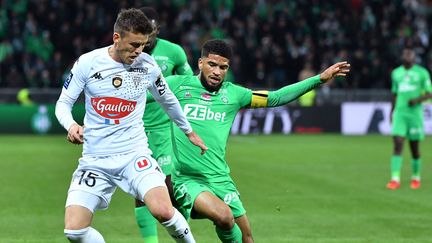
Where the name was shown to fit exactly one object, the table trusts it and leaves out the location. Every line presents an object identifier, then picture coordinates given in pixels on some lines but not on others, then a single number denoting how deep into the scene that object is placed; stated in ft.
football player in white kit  46.29
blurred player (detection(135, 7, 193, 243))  59.26
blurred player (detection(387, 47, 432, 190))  102.63
